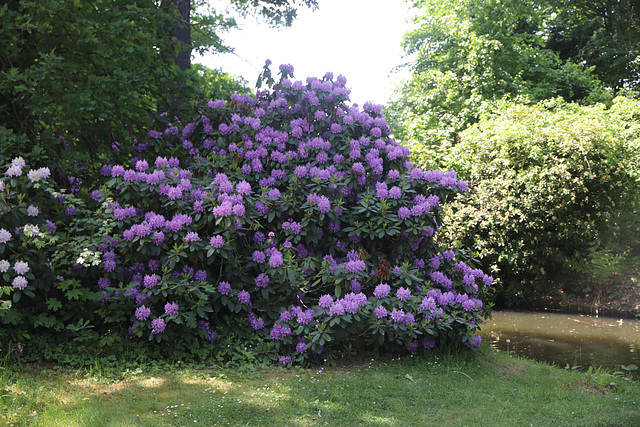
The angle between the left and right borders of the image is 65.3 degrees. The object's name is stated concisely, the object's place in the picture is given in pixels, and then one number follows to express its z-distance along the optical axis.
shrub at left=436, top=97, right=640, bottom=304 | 9.86
